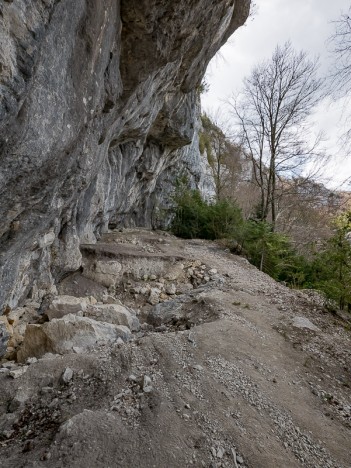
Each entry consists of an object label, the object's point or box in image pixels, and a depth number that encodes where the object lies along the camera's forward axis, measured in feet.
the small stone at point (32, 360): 8.58
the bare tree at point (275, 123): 36.68
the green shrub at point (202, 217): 32.63
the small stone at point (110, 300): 15.68
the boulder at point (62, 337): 9.32
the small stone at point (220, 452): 6.00
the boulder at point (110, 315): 11.78
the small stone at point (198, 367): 8.67
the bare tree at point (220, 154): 57.21
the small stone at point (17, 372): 7.74
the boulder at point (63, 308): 11.39
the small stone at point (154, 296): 17.15
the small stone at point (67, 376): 7.74
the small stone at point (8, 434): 6.29
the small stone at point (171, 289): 18.48
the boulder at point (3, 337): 8.99
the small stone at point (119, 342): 9.43
